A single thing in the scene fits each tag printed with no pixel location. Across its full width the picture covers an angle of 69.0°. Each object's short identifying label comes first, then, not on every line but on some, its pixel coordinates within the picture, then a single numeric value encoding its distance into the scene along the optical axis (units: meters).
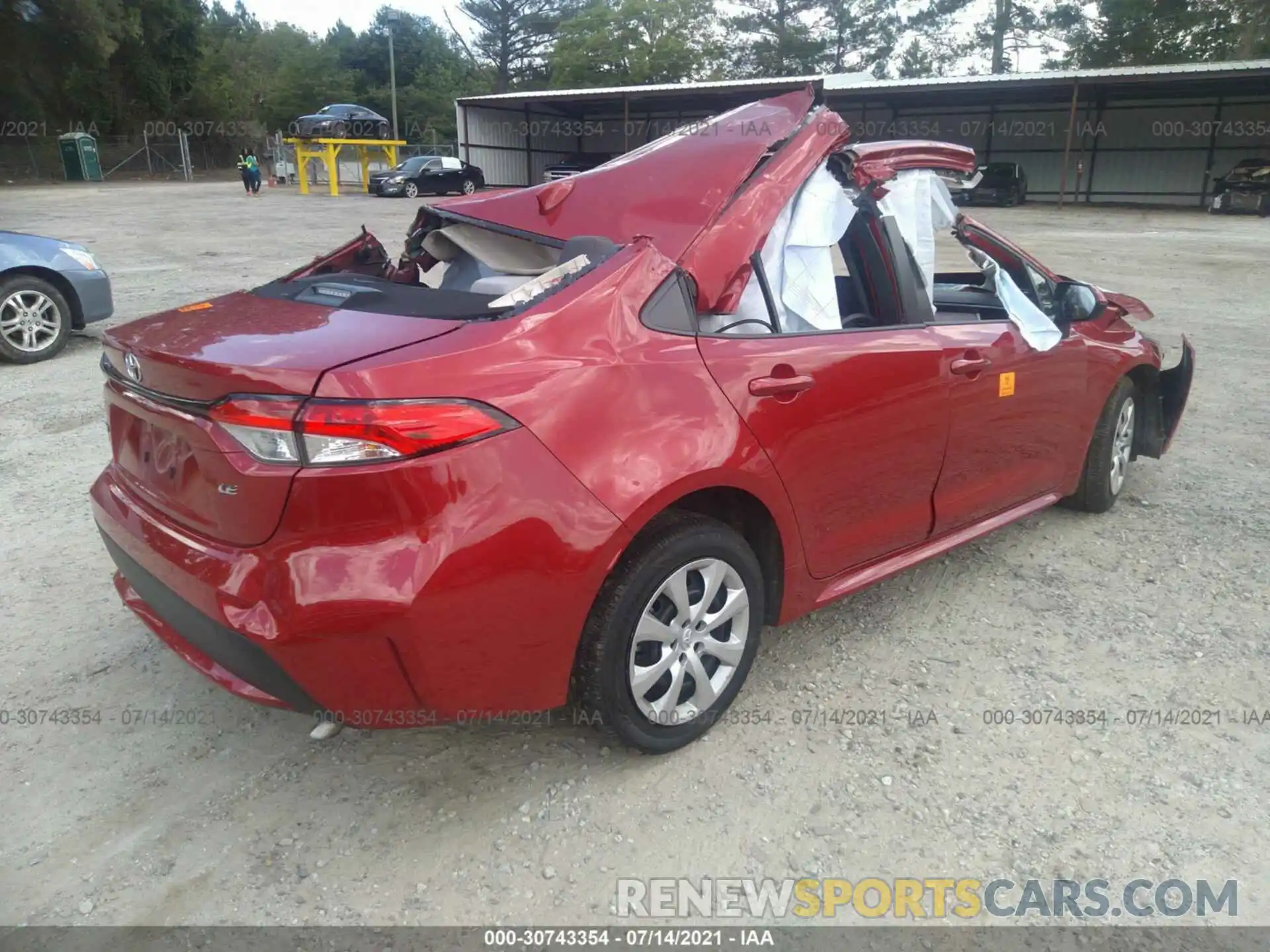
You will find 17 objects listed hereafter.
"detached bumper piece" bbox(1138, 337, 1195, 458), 4.81
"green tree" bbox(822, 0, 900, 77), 52.84
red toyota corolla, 2.08
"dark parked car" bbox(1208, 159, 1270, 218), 25.80
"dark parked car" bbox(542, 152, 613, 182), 26.03
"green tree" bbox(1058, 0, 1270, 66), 40.78
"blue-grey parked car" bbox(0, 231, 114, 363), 7.34
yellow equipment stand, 32.12
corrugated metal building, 29.47
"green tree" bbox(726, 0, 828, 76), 53.06
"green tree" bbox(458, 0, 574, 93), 66.62
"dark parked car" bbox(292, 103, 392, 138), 34.91
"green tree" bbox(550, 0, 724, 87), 55.19
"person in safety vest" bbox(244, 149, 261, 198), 31.19
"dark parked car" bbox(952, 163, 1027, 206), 29.58
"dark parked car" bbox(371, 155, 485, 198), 31.39
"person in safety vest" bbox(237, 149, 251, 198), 31.06
